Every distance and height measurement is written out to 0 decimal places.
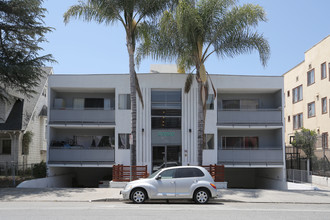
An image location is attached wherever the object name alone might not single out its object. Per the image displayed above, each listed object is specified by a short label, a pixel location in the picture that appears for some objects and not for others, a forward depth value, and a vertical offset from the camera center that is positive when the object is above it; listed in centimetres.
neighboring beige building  3097 +406
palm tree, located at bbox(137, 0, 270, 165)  2072 +589
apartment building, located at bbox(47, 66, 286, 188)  2430 +112
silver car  1470 -178
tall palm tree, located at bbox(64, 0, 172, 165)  2112 +707
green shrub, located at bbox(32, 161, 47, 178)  2350 -183
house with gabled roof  2627 +94
